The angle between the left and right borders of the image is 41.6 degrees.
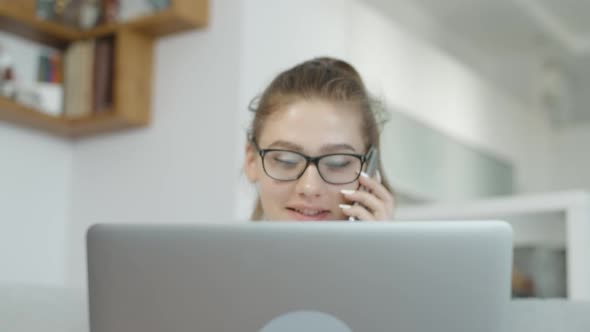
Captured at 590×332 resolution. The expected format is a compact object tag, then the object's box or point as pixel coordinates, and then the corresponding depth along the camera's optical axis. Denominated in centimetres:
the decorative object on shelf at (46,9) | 269
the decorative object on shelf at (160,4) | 259
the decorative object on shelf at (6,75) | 253
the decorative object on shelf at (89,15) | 276
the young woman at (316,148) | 125
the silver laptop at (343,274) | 63
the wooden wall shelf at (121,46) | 255
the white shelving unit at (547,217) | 205
